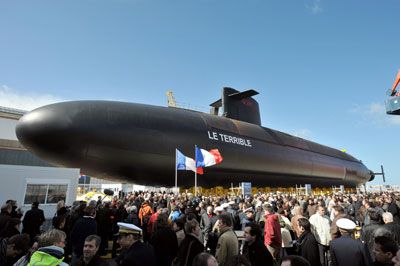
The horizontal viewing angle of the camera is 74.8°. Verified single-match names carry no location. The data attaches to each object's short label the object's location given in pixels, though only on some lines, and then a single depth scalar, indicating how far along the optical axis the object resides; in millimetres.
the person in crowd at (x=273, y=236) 4871
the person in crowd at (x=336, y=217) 4996
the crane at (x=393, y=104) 30116
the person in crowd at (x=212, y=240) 5244
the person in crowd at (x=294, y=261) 2166
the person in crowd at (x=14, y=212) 6490
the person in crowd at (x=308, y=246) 4324
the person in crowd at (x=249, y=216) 6081
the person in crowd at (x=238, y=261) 2273
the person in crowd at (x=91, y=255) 2816
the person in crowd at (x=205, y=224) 6469
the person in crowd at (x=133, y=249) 3035
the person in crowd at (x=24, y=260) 2776
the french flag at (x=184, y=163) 12547
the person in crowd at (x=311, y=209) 8391
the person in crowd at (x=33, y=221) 6383
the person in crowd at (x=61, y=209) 6527
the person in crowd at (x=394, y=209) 7845
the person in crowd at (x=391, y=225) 4703
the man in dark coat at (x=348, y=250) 3520
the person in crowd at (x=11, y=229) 4373
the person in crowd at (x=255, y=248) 3426
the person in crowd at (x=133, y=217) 7314
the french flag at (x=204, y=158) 13047
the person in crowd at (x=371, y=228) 4473
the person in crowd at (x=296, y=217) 5694
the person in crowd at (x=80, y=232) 4855
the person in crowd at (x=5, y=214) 5098
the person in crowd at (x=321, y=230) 5598
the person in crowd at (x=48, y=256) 2270
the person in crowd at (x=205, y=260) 2270
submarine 12320
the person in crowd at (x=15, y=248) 3178
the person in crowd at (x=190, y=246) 3482
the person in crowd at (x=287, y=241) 5430
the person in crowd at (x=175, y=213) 6677
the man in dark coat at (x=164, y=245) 3938
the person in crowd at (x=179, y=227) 4805
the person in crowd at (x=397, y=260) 2016
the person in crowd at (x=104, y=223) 7265
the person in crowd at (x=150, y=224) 6636
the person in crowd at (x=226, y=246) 3668
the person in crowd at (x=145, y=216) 7723
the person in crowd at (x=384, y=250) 2867
